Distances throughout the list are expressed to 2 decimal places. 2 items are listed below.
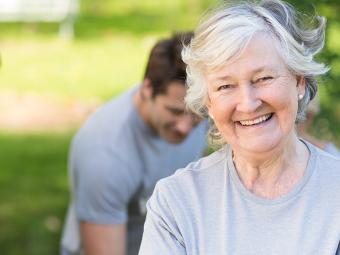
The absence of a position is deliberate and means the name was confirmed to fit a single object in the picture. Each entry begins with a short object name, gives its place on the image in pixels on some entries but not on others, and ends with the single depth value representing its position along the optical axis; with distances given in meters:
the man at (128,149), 4.57
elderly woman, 2.93
